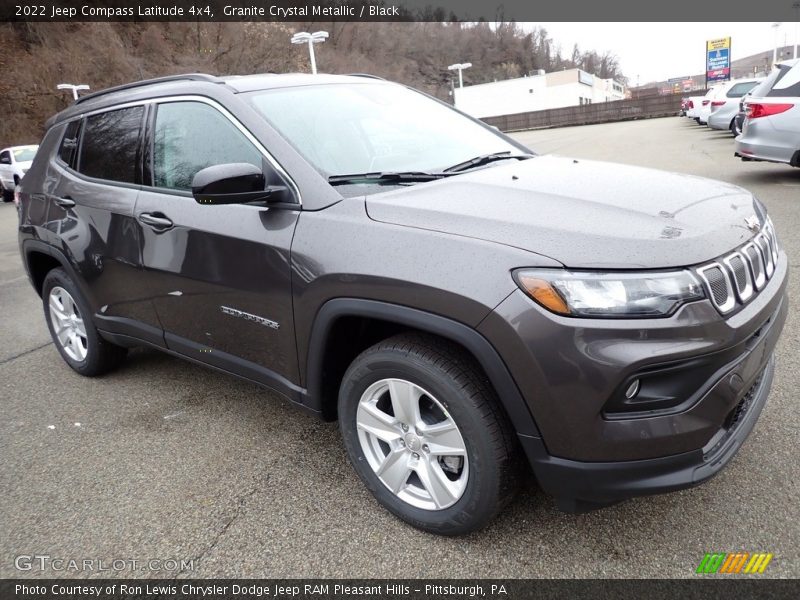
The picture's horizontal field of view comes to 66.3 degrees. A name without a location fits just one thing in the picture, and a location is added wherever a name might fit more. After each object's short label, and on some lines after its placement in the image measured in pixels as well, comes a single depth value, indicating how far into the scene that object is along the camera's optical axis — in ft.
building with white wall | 230.48
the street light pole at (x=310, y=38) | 88.05
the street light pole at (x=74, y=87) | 118.86
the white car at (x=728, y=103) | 55.11
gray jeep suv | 6.13
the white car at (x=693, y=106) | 73.87
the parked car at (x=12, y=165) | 61.87
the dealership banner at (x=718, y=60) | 149.18
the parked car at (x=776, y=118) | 26.55
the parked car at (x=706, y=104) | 60.33
